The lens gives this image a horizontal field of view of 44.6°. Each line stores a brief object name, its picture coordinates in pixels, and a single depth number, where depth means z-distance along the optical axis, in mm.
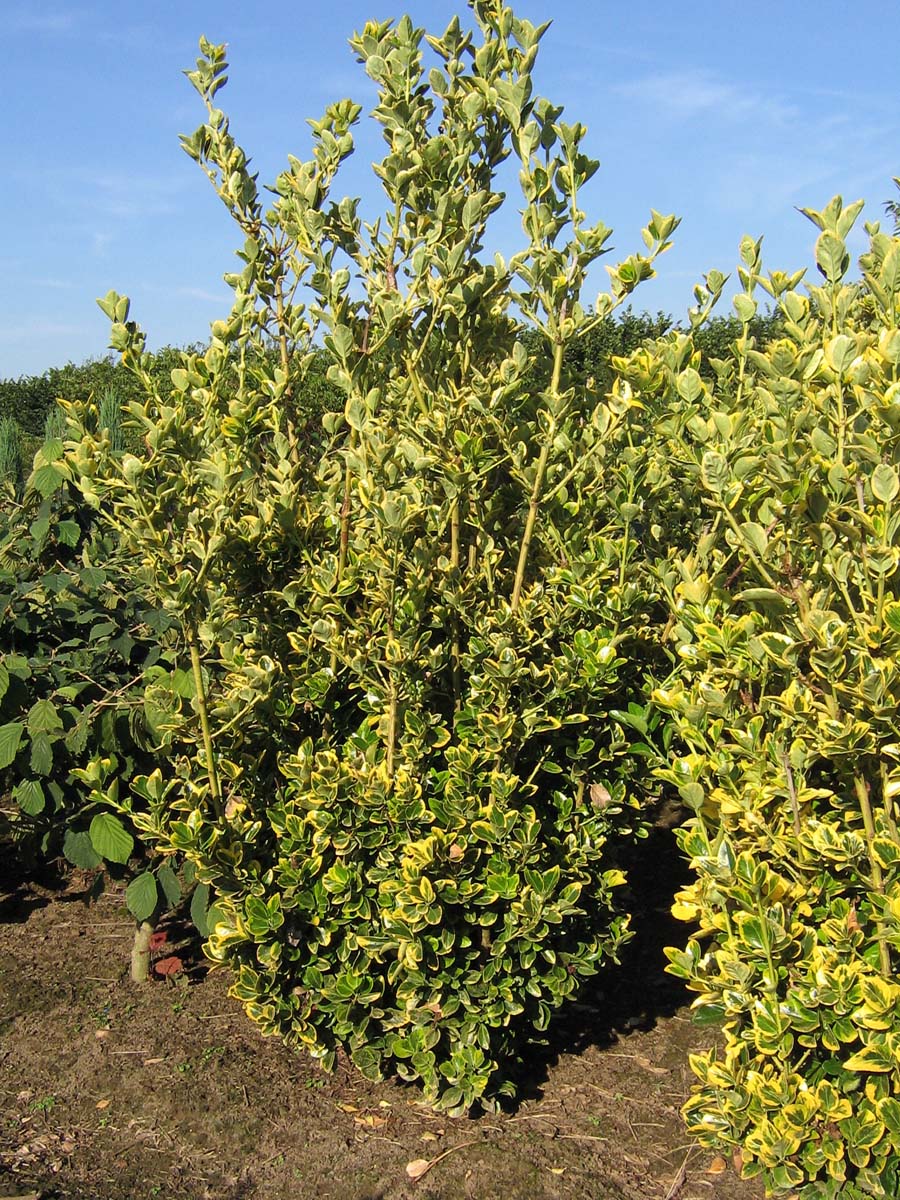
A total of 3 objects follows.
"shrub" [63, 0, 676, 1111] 2600
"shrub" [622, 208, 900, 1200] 2141
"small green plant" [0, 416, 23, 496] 14102
